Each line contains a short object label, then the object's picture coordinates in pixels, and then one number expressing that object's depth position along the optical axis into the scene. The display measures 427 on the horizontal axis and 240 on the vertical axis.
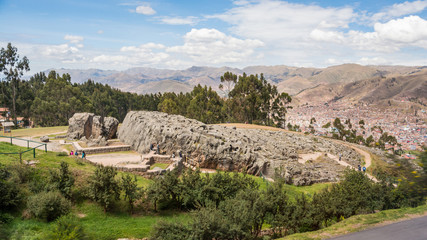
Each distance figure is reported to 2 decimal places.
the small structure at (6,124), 38.28
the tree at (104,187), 18.47
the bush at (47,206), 16.11
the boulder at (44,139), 39.12
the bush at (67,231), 13.11
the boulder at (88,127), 44.25
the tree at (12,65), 65.81
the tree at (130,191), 18.67
